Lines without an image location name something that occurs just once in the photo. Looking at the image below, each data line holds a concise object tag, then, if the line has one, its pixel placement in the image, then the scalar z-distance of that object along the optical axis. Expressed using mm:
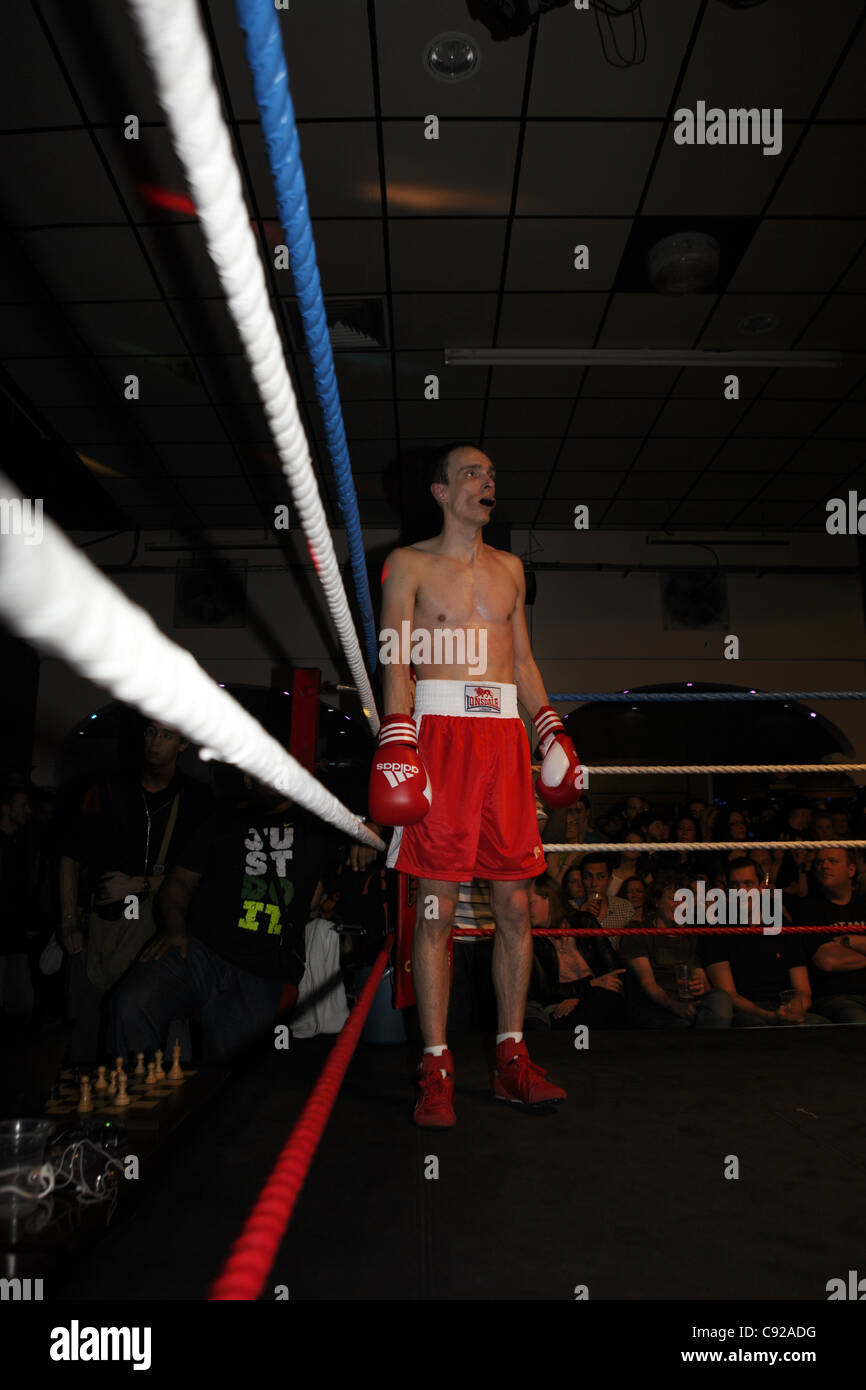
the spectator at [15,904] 3275
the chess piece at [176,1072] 1752
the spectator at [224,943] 2242
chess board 1510
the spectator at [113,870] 2615
